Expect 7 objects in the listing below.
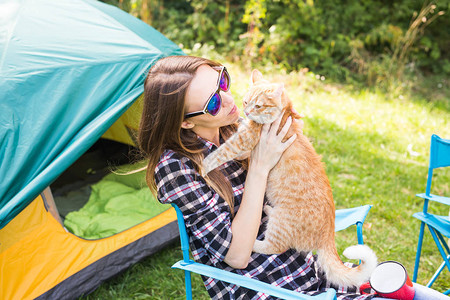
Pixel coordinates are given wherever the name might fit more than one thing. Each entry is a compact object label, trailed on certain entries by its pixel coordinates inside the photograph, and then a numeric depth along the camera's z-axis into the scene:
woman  1.40
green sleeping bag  2.63
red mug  1.36
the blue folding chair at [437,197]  1.92
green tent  1.79
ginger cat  1.51
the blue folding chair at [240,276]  1.29
